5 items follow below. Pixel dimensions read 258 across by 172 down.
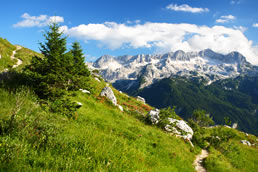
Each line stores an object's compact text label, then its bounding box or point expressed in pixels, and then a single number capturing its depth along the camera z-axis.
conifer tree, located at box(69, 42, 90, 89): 31.00
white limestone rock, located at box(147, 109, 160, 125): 22.60
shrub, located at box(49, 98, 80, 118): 9.33
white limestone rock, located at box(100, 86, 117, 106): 25.91
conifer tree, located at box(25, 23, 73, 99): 11.66
